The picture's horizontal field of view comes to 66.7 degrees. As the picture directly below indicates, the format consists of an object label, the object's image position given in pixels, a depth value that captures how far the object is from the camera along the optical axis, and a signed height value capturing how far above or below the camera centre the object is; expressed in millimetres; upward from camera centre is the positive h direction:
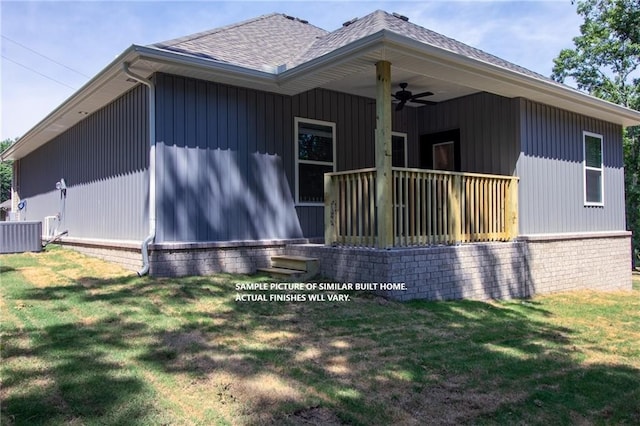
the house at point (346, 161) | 6523 +976
